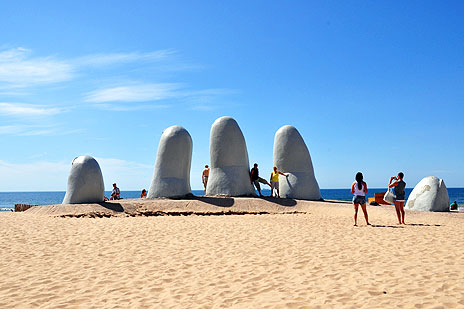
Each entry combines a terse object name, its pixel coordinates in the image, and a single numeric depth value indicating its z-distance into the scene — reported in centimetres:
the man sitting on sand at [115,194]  1775
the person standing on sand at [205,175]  1772
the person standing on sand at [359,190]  965
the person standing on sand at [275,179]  1616
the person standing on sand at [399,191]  998
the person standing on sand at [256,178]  1687
